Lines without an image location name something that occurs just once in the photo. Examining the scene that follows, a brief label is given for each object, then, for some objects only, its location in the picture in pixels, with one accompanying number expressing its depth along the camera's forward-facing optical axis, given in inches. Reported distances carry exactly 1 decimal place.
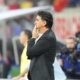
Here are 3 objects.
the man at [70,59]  779.2
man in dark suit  559.7
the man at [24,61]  678.0
